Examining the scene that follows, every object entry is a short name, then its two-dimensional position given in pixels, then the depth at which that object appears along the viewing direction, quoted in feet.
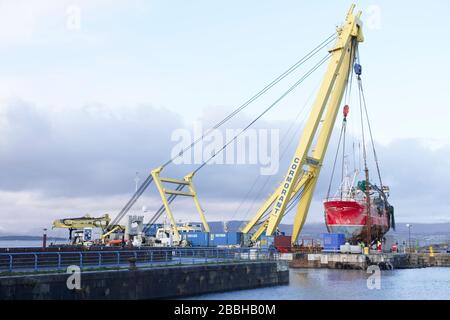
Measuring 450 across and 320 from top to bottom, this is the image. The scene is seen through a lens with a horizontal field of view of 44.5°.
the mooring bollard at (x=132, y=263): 99.55
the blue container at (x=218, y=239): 228.43
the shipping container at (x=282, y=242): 212.84
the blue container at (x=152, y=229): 266.83
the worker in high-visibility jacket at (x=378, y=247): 219.86
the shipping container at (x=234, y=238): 224.94
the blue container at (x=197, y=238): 236.63
